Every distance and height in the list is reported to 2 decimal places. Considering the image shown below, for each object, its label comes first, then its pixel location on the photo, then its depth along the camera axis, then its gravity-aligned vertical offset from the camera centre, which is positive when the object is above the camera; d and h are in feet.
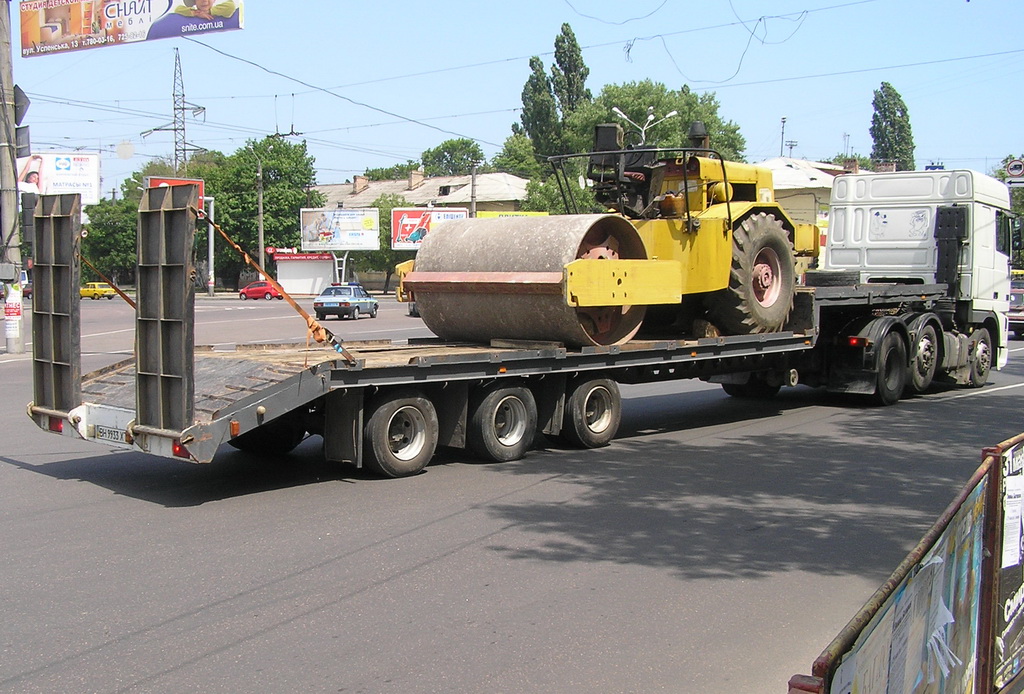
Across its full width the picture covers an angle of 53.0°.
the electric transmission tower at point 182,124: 250.57 +38.90
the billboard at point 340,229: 258.78 +13.94
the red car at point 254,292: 229.25 -1.93
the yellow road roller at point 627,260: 34.32 +0.95
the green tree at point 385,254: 272.72 +8.18
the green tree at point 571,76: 298.76 +61.35
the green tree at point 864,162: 325.30 +42.55
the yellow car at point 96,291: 239.09 -2.11
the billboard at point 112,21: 73.31 +19.44
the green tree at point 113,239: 280.72 +12.16
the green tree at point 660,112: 255.50 +44.46
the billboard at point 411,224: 241.14 +14.49
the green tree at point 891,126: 342.23 +54.55
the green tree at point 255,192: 274.36 +24.76
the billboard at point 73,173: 151.12 +16.27
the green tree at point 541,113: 301.02 +51.17
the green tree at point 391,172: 461.37 +51.39
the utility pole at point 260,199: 225.76 +18.76
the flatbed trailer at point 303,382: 26.14 -2.90
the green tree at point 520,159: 323.70 +41.11
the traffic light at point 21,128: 71.05 +10.64
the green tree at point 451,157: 468.75 +59.54
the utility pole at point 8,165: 70.18 +7.98
